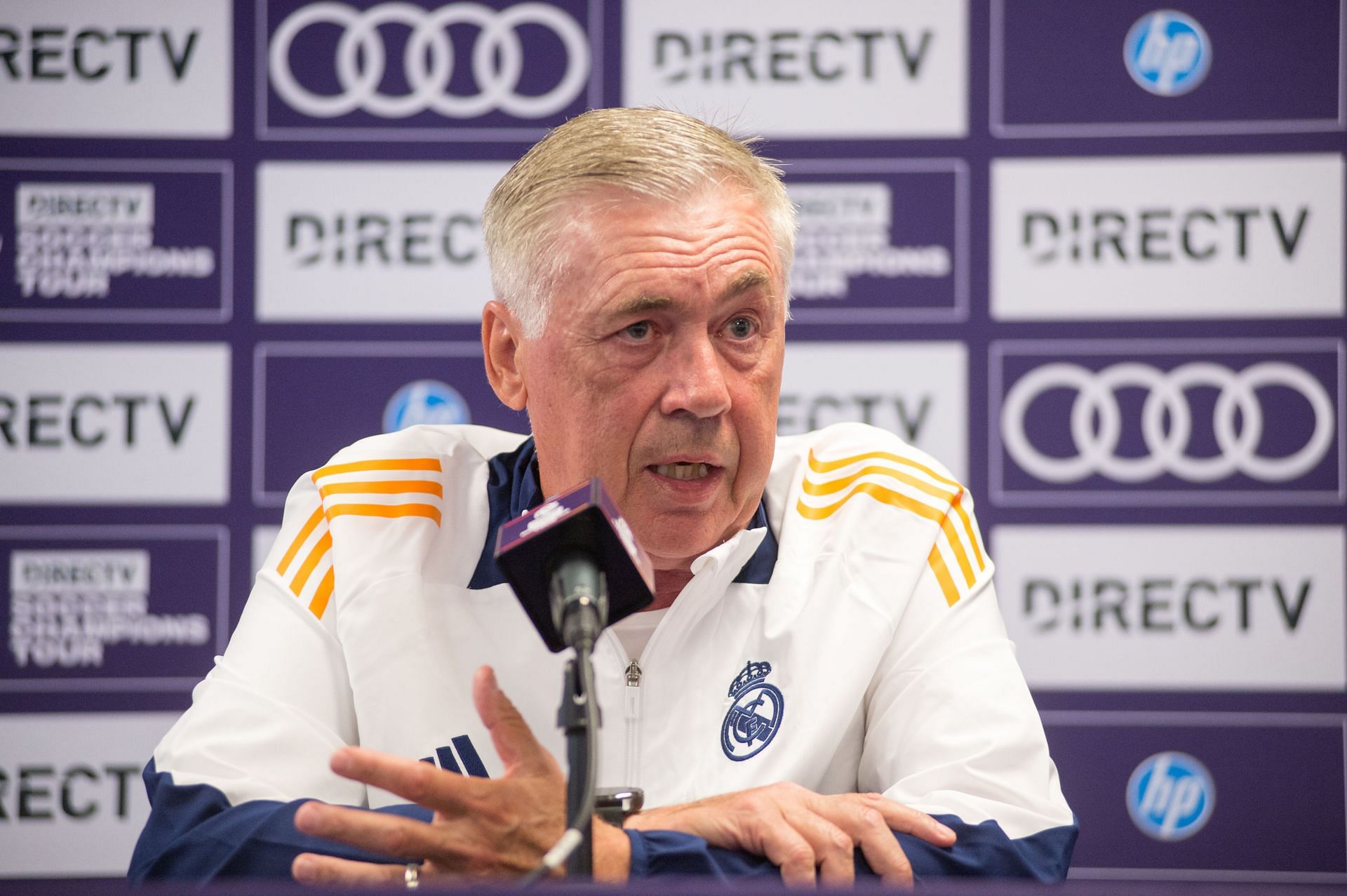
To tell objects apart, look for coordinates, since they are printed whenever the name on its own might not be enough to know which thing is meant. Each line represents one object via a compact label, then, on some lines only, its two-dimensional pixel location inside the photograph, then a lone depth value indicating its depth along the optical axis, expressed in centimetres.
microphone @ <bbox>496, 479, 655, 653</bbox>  316
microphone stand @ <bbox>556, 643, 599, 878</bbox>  294
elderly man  452
